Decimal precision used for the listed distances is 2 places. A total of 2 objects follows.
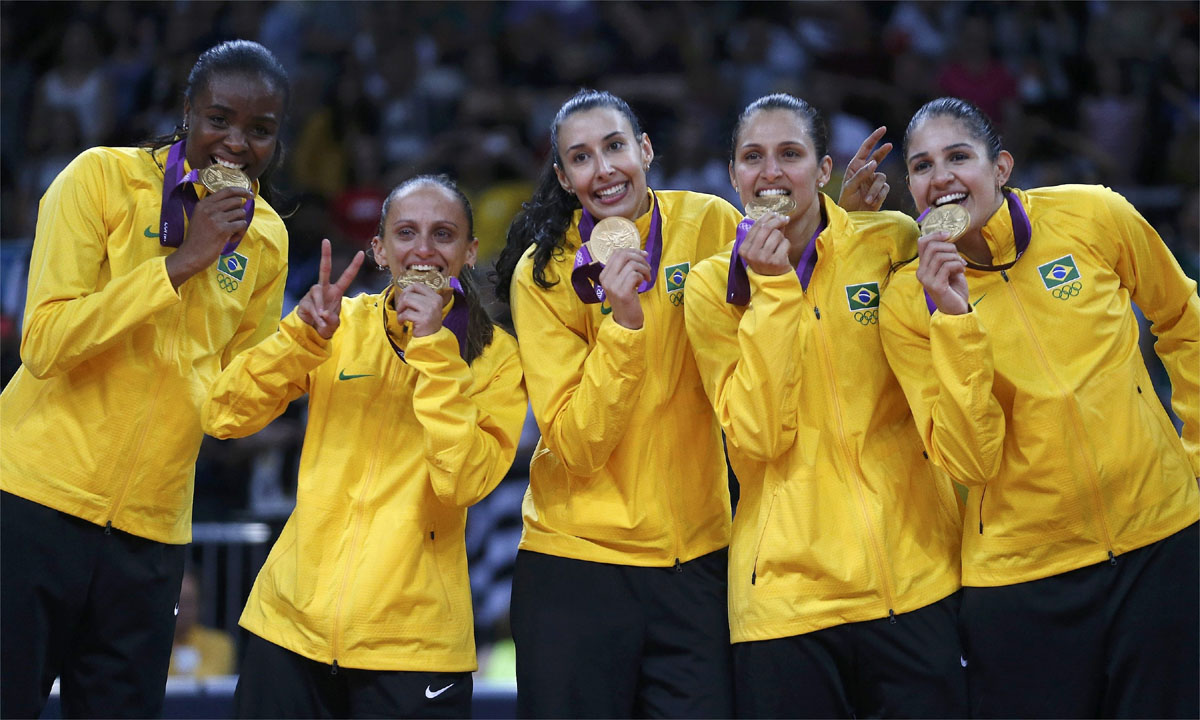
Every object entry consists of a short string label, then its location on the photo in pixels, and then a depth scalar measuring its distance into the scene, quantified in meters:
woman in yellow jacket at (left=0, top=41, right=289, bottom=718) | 7.44
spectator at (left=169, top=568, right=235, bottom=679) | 12.48
